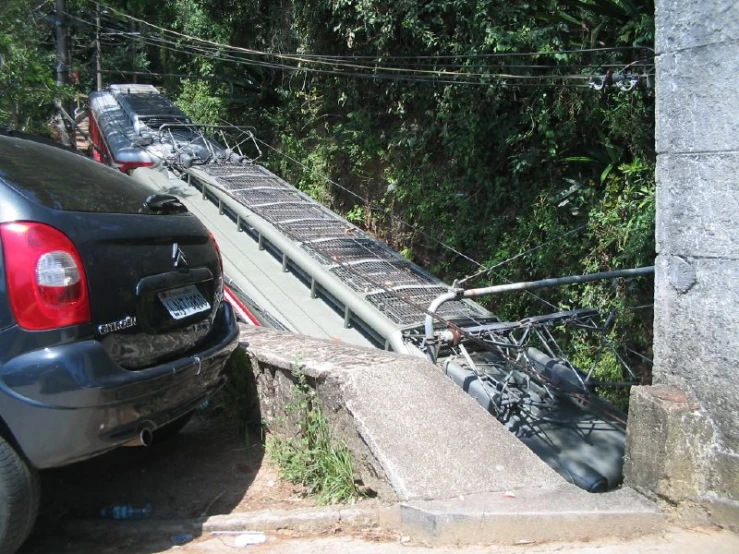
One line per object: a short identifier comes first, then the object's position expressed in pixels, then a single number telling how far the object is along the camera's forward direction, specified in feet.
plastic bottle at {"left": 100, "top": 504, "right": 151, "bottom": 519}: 11.74
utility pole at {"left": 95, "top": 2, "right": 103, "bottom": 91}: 52.43
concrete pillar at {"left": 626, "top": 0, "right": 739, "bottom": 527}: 9.64
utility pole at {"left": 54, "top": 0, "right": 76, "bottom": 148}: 43.62
